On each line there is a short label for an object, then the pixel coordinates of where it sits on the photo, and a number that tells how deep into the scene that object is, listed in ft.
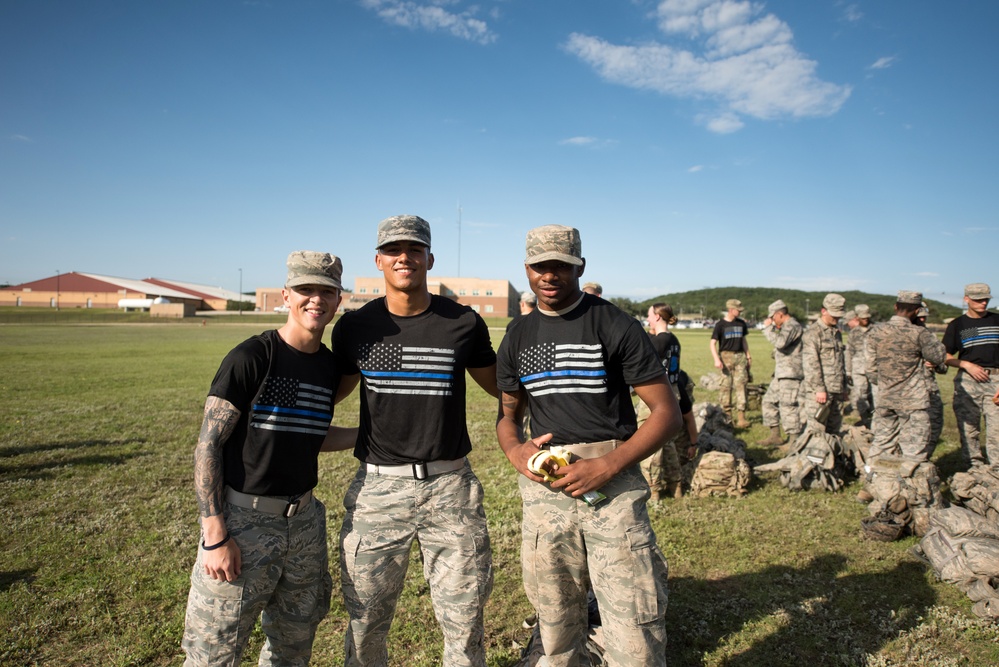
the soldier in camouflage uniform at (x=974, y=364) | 23.47
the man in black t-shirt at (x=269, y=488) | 8.20
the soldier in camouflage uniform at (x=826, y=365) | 29.34
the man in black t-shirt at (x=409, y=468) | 9.07
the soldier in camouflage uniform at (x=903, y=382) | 21.77
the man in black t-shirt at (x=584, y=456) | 8.50
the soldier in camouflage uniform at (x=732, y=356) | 37.70
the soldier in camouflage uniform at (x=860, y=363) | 37.96
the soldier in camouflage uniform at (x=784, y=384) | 31.04
